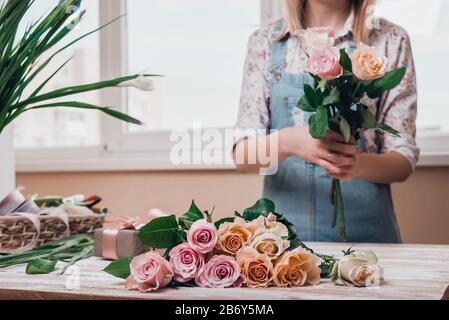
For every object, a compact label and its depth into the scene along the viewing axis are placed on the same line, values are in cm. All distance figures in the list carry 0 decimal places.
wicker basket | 76
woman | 101
